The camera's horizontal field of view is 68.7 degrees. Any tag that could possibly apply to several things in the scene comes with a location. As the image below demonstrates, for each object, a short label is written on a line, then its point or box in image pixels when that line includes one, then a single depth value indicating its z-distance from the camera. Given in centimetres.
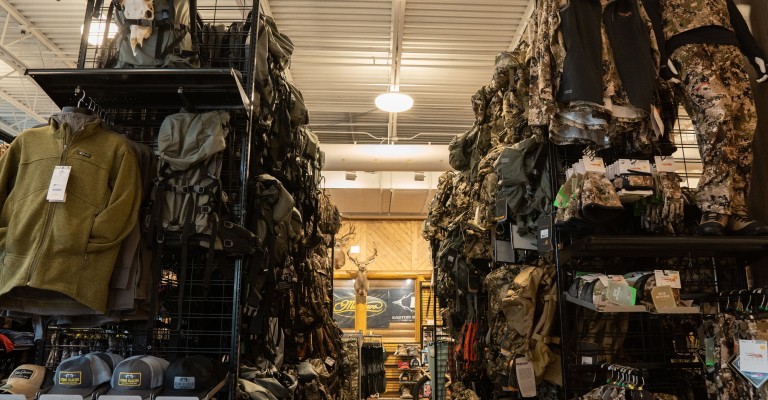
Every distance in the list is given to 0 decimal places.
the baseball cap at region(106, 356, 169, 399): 256
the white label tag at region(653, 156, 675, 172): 292
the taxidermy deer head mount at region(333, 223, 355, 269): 1346
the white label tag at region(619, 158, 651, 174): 284
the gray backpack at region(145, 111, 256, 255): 292
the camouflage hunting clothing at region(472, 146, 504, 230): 423
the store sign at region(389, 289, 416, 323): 1506
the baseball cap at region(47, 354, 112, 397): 258
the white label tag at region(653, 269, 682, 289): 268
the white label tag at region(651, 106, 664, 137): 298
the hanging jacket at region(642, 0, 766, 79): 319
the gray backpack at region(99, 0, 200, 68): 308
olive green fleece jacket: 251
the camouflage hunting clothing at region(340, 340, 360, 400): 860
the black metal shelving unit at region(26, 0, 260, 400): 303
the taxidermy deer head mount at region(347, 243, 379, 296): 1431
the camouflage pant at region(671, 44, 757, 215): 302
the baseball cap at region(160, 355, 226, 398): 260
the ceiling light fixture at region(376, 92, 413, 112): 726
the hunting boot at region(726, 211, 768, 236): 285
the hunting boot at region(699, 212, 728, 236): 285
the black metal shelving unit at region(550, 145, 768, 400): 298
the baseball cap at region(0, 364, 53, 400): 258
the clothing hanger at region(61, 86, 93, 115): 284
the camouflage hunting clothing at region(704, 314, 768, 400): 245
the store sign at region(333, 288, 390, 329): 1510
